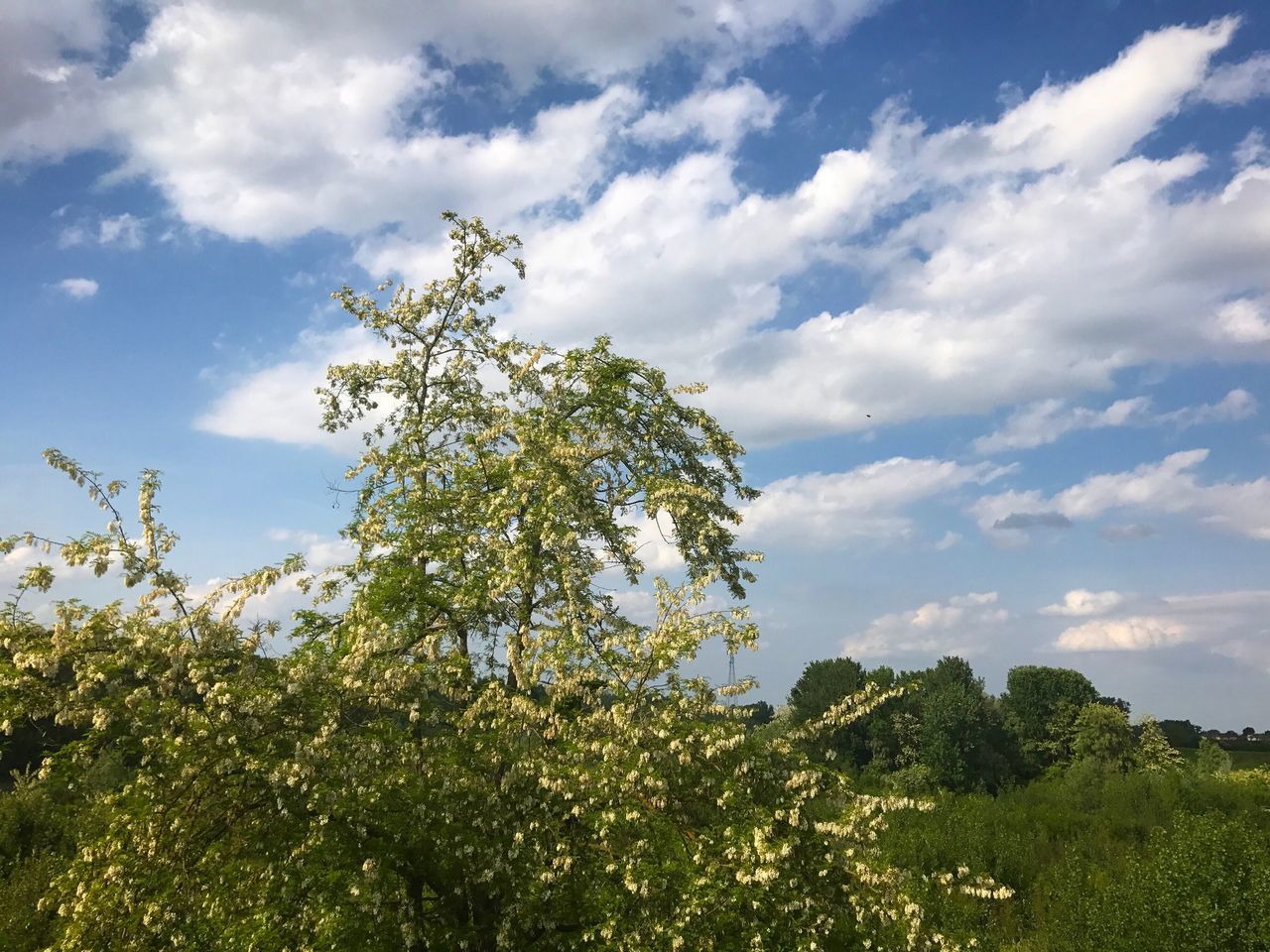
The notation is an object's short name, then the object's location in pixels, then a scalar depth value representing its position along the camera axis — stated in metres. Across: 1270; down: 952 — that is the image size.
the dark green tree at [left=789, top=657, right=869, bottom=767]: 75.81
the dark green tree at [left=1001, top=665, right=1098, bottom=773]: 80.06
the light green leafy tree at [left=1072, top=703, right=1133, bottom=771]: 72.75
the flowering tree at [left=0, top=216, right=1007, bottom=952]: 9.59
